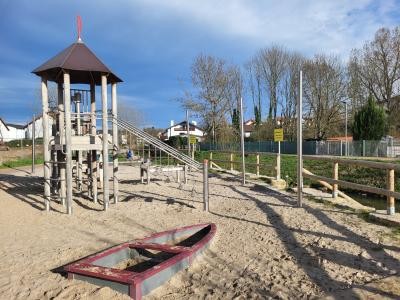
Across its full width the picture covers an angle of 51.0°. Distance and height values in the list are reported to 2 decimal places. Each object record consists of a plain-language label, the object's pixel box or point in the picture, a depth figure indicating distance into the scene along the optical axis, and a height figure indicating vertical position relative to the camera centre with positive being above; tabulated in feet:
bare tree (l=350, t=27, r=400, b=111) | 153.17 +28.06
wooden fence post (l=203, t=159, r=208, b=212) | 30.25 -2.85
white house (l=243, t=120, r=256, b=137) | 289.33 +12.06
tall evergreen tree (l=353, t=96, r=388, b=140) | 130.80 +6.56
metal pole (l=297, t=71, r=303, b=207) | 29.31 -0.87
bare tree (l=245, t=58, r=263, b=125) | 199.37 +16.51
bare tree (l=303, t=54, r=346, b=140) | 159.53 +19.38
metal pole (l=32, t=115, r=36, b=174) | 72.49 +2.19
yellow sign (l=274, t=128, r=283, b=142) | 44.47 +0.99
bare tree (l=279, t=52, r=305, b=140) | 178.19 +19.82
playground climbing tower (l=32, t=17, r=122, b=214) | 30.83 +2.03
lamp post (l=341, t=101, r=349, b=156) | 133.59 -2.55
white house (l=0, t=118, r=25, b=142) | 270.55 +12.48
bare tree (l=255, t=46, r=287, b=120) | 182.19 +31.97
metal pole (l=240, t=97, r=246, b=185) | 44.82 +1.31
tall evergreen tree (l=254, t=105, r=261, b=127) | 201.12 +14.71
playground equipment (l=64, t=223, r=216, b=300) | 14.62 -4.71
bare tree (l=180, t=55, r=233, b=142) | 145.48 +16.74
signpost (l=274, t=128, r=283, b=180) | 44.57 +0.66
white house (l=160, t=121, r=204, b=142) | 308.97 +12.37
